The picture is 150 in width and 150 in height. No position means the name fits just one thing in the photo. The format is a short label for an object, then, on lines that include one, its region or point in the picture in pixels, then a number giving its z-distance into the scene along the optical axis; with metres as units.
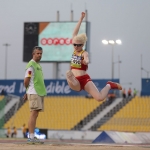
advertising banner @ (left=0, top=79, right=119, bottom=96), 42.00
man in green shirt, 10.05
